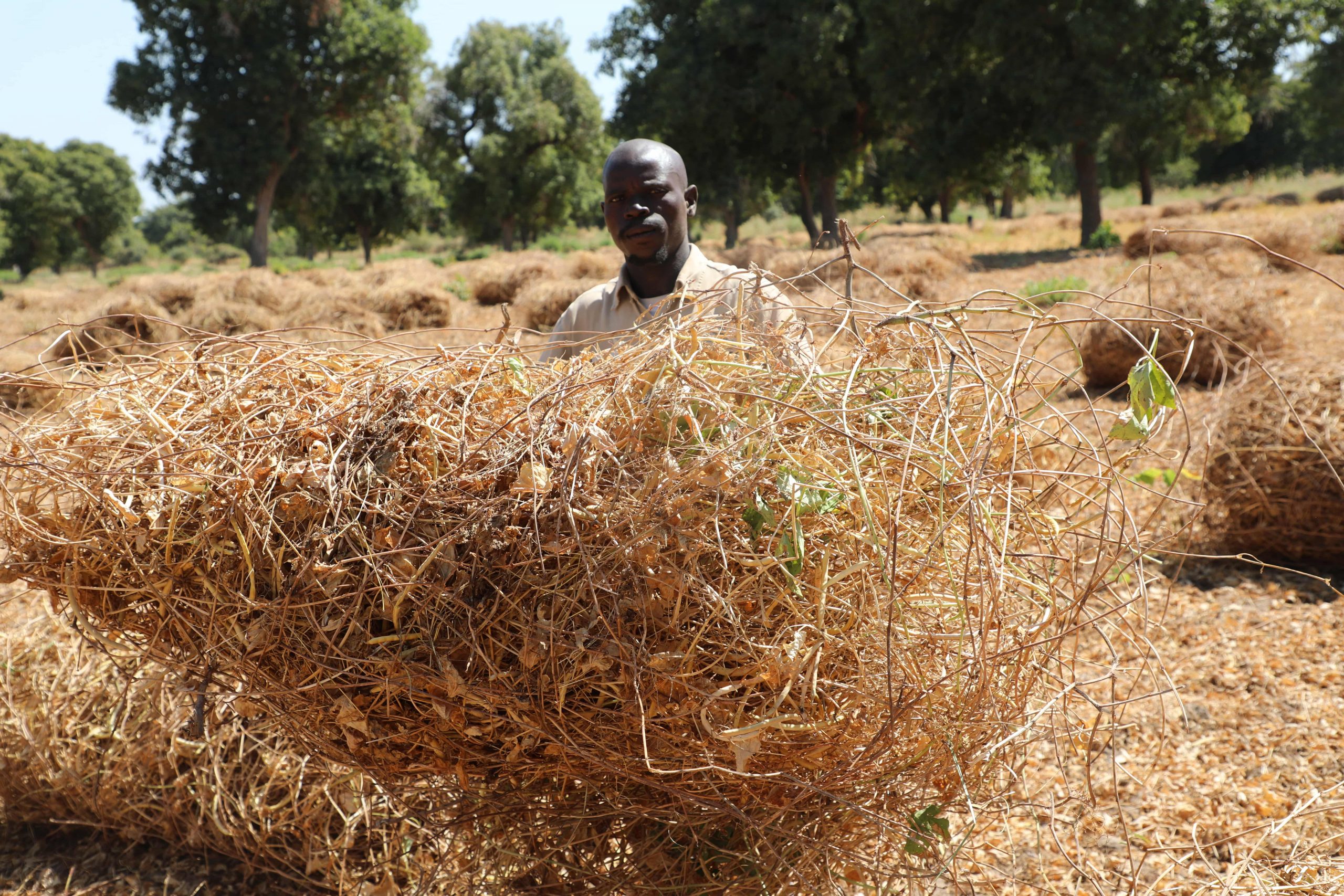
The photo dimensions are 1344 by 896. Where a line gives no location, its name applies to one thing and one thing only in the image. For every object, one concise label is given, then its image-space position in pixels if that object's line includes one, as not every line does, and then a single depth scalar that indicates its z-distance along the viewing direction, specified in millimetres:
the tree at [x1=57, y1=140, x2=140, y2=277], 58625
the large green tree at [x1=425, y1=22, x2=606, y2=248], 42969
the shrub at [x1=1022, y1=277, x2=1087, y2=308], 9445
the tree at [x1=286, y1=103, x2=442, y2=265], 32125
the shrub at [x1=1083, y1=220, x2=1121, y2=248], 16812
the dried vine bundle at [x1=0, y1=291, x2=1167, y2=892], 1453
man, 3016
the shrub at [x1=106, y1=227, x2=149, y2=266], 69562
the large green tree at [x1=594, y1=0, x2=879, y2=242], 23797
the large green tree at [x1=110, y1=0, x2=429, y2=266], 28469
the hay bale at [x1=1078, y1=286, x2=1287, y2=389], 7164
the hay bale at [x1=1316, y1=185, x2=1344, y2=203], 24031
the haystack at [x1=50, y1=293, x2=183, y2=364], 8812
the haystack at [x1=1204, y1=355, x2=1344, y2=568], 4320
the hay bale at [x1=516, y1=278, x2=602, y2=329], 11219
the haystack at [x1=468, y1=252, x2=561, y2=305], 13898
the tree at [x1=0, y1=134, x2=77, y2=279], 54250
